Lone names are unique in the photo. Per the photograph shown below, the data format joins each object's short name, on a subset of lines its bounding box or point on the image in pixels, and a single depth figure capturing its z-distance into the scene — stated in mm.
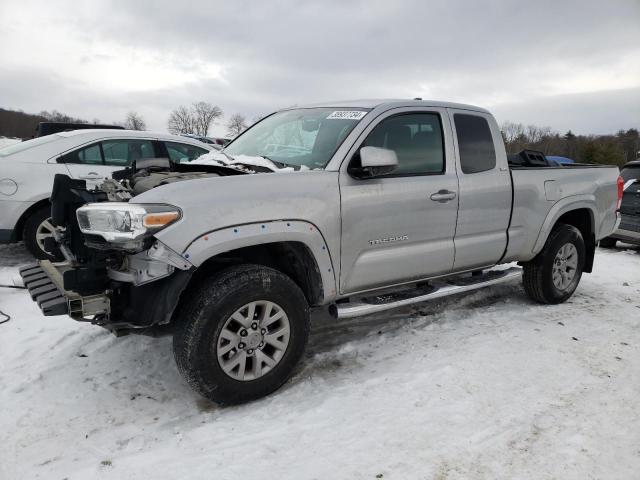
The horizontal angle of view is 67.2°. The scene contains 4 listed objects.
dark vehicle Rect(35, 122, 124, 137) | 11234
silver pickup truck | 2762
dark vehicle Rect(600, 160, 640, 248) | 7914
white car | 5855
